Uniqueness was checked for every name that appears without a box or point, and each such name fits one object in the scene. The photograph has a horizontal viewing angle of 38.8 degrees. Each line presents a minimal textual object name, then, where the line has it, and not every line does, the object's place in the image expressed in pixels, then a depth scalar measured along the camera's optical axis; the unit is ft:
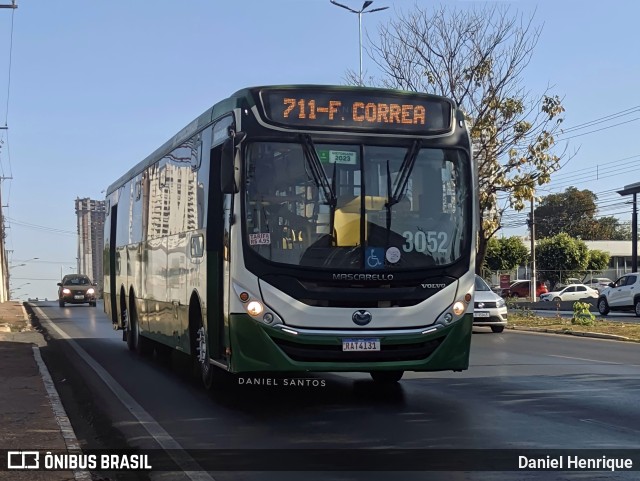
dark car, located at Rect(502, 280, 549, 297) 228.02
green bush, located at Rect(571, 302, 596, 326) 86.70
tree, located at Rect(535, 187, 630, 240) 329.31
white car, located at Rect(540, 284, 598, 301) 189.47
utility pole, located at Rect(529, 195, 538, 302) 185.39
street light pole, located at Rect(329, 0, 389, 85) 111.04
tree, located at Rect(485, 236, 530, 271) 245.86
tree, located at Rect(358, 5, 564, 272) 93.66
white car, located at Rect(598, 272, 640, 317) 113.60
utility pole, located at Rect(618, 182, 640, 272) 189.88
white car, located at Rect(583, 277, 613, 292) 227.61
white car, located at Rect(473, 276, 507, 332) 80.43
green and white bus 32.37
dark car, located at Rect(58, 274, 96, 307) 163.43
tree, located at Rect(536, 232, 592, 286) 238.89
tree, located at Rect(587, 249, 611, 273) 255.29
